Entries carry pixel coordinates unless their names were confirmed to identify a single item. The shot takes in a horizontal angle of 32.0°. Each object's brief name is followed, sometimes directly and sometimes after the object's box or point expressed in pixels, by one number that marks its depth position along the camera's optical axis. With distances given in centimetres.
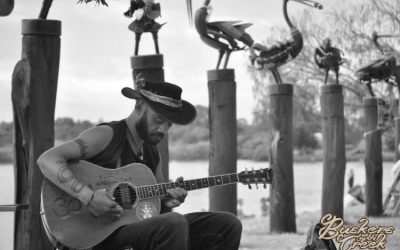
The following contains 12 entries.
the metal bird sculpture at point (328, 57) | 903
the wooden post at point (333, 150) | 834
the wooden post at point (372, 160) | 1005
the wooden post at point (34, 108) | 434
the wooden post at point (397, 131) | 1143
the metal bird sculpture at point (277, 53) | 770
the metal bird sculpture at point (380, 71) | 992
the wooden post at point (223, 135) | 641
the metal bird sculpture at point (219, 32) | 680
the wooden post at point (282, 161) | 745
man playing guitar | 382
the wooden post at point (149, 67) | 529
